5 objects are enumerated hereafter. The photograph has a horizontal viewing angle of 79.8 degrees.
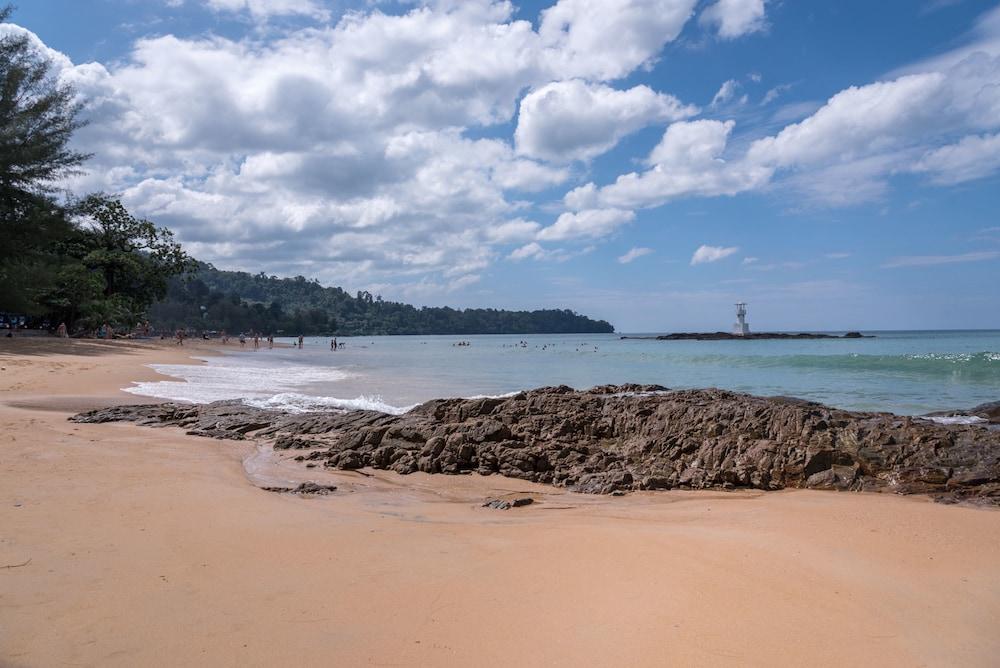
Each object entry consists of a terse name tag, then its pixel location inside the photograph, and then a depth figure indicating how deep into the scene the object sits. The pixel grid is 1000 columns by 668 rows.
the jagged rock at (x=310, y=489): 5.97
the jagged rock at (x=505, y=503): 5.70
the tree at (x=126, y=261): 41.00
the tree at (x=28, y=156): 13.20
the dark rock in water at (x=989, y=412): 10.08
